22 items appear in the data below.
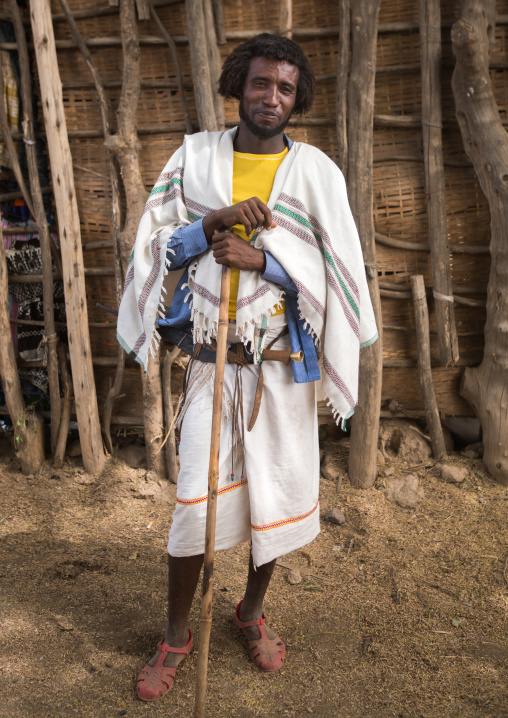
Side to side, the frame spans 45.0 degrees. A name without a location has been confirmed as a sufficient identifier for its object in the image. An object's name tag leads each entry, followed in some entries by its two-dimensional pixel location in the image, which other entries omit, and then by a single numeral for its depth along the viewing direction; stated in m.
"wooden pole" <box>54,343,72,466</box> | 3.76
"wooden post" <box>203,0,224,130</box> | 3.33
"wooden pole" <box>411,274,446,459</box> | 3.51
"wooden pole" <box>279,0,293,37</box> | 3.15
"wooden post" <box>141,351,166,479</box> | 3.59
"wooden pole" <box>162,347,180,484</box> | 3.60
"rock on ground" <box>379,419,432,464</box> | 3.69
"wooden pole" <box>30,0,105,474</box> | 3.31
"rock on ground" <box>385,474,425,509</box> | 3.40
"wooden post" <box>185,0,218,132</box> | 3.23
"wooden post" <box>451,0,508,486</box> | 3.13
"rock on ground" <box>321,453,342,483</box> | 3.62
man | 1.96
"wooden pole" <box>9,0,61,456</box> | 3.55
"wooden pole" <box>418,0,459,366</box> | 3.27
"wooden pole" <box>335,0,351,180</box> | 3.26
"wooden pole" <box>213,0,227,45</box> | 3.37
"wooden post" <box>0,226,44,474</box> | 3.57
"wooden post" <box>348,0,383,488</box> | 3.24
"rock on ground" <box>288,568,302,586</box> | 2.84
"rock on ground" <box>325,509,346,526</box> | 3.28
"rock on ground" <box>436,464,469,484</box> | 3.48
